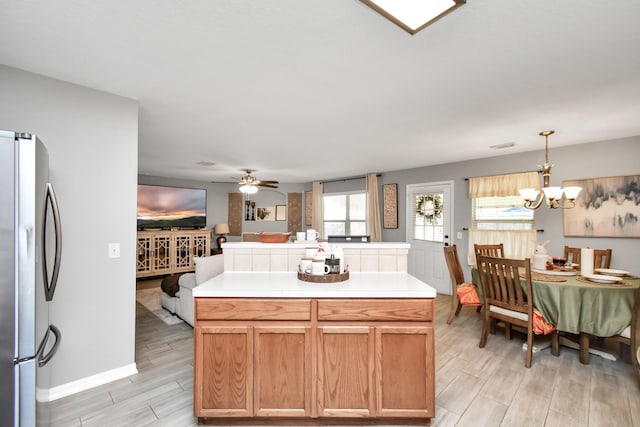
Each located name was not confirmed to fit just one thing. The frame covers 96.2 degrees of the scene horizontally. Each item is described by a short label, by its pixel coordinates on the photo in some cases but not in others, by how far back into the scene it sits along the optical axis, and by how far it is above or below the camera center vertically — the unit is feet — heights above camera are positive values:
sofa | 10.31 -2.75
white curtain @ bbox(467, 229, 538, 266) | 13.94 -1.27
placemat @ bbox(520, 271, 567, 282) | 8.88 -1.99
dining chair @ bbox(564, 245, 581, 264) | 11.87 -1.57
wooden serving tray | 6.36 -1.40
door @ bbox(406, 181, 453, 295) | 16.94 -0.86
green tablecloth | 7.90 -2.56
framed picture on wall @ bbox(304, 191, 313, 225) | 25.09 +0.73
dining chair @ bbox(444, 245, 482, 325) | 11.73 -2.53
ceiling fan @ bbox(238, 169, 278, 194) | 17.43 +1.91
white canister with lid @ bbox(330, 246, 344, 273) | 6.83 -0.93
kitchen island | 5.62 -2.72
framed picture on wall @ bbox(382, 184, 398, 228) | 19.40 +0.71
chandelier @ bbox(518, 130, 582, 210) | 10.11 +0.84
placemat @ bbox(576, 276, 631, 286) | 8.33 -1.99
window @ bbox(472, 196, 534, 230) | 14.26 +0.08
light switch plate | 7.52 -0.93
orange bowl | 8.32 -0.64
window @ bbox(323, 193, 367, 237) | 22.22 +0.10
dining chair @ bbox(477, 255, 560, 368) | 8.43 -2.56
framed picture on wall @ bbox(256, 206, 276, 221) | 26.45 +0.28
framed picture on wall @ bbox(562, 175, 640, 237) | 11.35 +0.27
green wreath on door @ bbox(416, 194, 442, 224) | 17.48 +0.51
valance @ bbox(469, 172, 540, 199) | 13.82 +1.60
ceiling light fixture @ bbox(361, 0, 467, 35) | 4.15 +3.07
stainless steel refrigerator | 3.82 -0.88
